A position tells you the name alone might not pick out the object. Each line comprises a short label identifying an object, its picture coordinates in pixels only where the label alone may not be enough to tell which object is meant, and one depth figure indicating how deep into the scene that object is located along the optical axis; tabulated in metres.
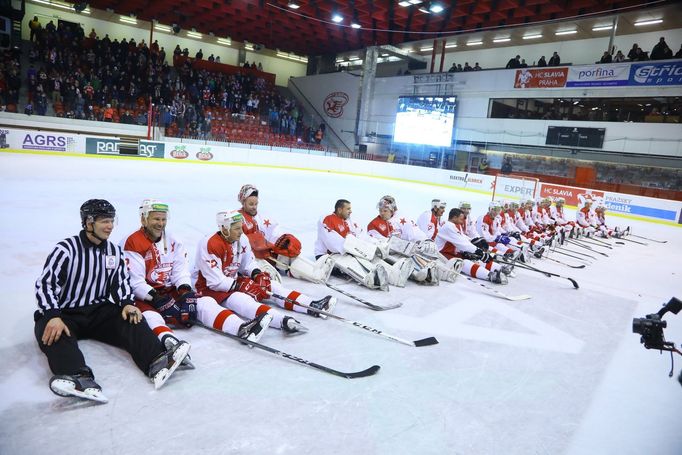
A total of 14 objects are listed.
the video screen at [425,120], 21.00
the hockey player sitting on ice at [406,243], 5.29
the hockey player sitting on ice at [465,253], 5.85
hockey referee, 2.52
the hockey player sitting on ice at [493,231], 7.24
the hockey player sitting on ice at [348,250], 4.95
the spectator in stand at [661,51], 15.61
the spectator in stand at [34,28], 19.61
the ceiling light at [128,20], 24.30
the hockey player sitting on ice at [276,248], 4.83
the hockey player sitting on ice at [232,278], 3.47
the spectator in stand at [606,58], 17.09
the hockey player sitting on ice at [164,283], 3.17
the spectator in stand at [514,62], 19.97
